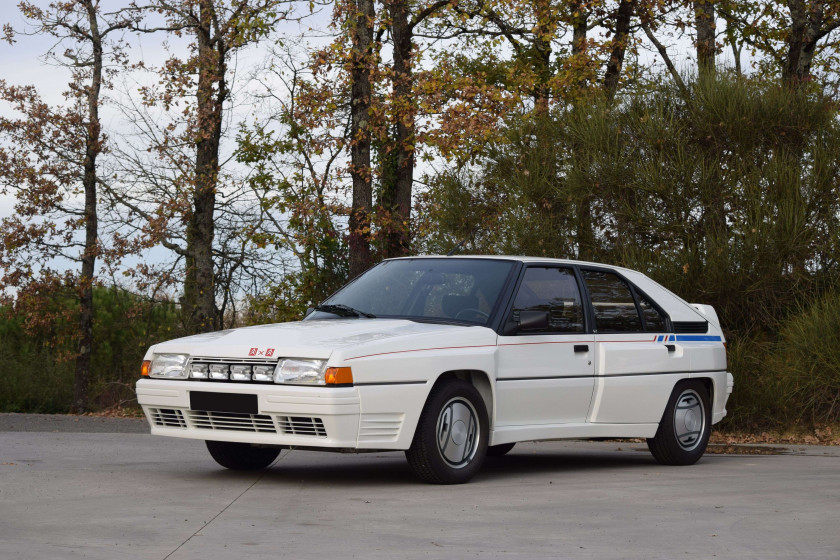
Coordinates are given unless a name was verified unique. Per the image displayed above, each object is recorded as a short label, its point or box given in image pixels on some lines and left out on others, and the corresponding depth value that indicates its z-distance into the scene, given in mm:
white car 7863
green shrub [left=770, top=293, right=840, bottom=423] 15125
